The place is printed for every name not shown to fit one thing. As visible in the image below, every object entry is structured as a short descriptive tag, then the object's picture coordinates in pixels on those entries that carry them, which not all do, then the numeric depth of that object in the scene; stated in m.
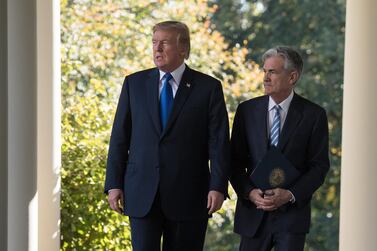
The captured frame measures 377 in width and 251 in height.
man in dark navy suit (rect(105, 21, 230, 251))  8.70
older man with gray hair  8.80
